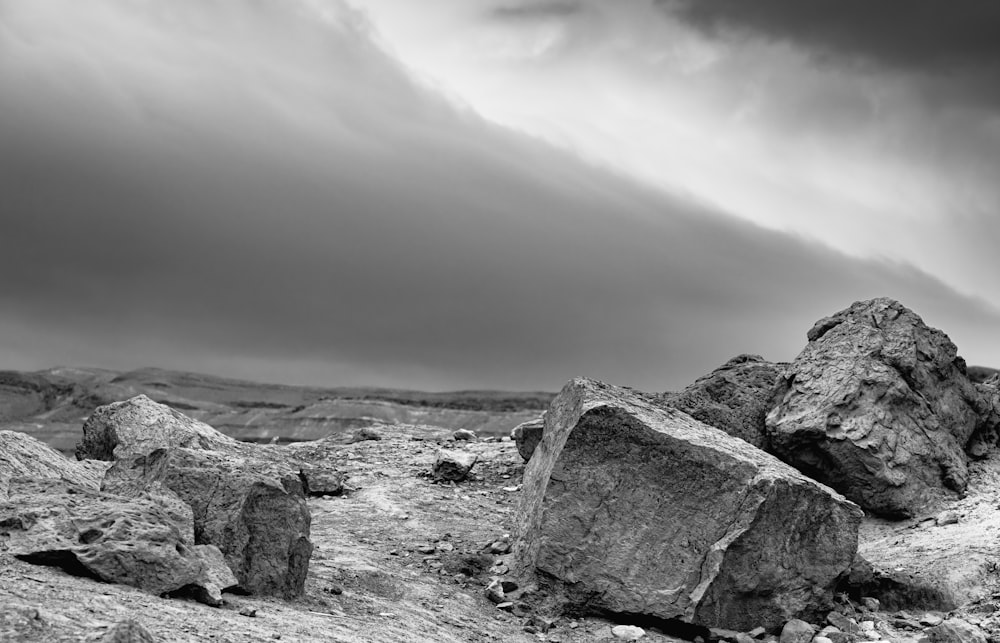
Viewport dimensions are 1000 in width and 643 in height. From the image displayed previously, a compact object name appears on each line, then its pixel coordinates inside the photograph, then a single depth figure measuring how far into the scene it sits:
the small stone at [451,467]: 20.58
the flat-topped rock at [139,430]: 16.59
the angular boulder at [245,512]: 11.48
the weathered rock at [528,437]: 20.47
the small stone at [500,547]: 15.90
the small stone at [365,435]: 24.94
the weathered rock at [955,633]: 12.66
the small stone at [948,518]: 16.97
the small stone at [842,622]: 13.69
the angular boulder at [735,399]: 19.27
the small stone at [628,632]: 12.96
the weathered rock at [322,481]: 19.38
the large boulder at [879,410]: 17.77
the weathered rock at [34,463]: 12.81
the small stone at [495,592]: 13.71
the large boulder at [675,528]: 13.40
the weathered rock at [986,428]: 19.69
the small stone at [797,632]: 13.25
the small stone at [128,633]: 7.32
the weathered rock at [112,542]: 9.75
